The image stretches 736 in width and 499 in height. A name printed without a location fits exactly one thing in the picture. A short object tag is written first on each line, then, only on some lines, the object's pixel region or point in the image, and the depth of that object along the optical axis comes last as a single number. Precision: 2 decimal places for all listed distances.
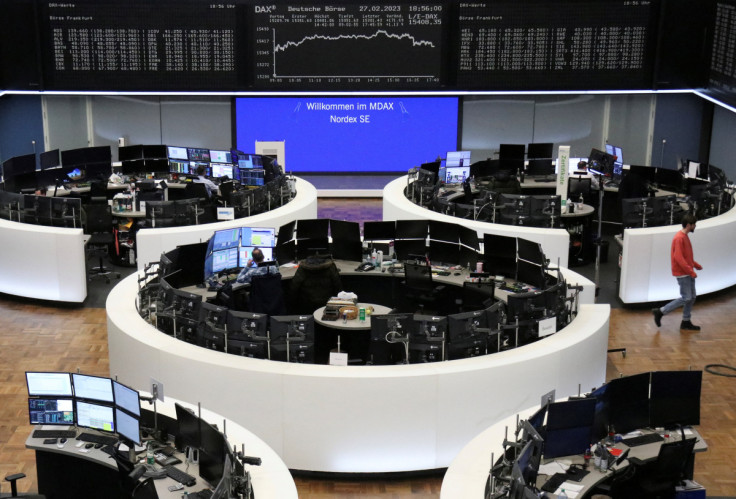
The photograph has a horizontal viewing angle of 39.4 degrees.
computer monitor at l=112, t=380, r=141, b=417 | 7.12
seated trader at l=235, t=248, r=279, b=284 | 10.24
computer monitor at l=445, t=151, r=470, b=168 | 15.79
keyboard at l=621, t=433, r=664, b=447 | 7.50
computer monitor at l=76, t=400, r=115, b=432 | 7.43
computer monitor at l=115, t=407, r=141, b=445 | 7.21
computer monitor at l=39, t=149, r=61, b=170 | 15.59
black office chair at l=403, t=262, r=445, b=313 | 10.76
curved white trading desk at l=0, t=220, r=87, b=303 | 12.25
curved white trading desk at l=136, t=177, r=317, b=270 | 12.46
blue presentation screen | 17.87
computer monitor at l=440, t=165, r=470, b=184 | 15.47
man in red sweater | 11.32
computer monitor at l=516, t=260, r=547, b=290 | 10.34
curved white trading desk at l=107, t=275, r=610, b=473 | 8.08
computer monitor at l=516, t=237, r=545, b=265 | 10.41
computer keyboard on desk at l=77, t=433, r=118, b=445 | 7.43
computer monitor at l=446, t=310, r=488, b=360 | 8.56
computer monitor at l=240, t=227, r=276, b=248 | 10.98
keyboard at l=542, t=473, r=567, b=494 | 6.86
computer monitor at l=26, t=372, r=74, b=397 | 7.54
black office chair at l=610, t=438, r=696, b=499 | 7.12
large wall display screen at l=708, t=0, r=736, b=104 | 15.45
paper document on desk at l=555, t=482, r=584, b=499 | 6.83
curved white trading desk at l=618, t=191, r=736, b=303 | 12.22
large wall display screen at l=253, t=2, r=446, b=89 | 16.22
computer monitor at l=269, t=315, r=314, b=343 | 8.48
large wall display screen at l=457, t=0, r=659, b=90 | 16.12
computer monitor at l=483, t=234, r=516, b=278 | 10.76
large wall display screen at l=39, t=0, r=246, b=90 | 16.11
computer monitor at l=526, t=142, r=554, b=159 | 16.33
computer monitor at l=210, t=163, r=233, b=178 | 15.82
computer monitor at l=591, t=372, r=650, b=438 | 7.42
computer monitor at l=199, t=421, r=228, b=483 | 6.53
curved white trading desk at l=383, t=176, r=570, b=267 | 12.43
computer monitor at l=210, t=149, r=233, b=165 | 16.03
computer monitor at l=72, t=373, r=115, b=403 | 7.38
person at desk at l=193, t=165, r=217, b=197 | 15.04
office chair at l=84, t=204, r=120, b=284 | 13.48
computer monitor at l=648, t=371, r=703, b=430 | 7.59
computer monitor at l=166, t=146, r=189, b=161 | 16.34
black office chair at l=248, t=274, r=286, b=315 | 9.82
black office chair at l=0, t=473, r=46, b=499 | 7.19
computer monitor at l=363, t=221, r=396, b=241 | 11.48
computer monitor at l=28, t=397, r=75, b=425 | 7.58
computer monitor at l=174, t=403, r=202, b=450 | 6.92
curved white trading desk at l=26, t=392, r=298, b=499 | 6.42
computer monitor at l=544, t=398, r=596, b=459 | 7.09
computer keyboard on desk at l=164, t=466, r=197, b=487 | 6.82
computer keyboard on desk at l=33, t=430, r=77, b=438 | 7.52
